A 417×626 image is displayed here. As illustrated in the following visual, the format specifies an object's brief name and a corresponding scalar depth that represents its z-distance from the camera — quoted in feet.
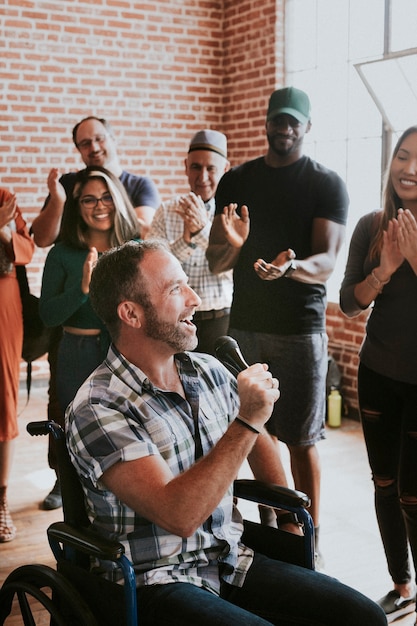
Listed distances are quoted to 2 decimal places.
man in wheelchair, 5.18
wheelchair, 5.12
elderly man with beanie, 11.30
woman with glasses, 9.94
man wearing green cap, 9.54
